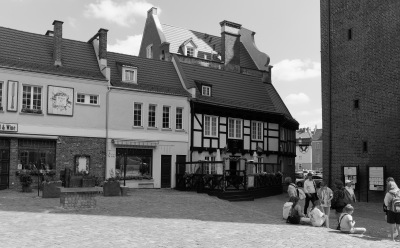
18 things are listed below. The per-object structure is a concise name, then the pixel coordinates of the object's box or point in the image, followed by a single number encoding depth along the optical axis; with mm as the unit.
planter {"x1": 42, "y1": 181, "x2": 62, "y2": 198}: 19625
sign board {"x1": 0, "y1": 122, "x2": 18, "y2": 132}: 23234
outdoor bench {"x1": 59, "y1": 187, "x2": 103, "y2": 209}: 15383
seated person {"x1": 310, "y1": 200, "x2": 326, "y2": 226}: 13938
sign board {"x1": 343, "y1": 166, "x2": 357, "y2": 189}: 24984
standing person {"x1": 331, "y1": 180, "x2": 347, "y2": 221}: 14370
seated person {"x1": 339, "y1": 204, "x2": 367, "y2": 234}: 12820
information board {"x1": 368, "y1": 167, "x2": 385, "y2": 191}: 23688
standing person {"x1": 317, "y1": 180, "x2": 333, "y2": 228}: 14852
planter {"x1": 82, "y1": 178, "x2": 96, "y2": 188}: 22266
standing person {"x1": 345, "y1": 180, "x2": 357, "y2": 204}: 14359
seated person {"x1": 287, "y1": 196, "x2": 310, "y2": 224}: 14398
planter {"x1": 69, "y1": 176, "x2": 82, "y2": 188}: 22359
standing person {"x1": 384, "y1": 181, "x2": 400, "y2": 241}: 12375
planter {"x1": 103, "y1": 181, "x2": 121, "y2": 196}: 21453
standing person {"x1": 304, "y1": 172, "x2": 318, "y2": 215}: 16938
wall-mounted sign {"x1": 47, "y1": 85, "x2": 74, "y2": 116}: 24922
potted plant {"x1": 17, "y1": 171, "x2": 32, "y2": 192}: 22109
